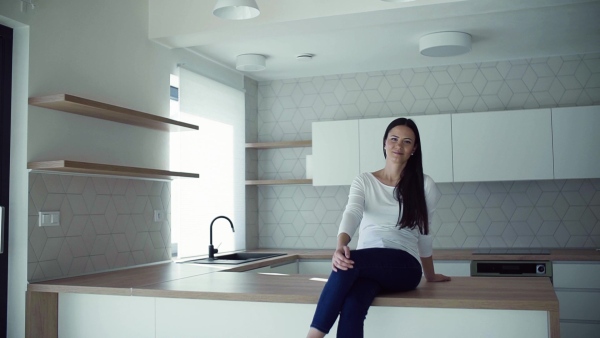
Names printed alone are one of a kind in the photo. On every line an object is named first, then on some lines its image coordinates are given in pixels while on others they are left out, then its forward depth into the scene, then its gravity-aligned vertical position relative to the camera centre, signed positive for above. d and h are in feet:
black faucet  14.39 -1.21
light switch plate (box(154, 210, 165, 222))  13.20 -0.32
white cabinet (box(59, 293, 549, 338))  7.48 -1.66
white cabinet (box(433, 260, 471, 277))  14.29 -1.66
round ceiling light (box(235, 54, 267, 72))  15.24 +3.47
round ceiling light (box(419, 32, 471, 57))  13.46 +3.43
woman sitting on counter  7.27 -0.53
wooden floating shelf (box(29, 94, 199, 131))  9.89 +1.61
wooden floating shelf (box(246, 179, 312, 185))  16.57 +0.49
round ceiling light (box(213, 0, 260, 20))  9.23 +2.98
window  14.34 +0.90
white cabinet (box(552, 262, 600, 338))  13.32 -2.25
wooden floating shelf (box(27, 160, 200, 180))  9.64 +0.55
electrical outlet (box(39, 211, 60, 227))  10.11 -0.27
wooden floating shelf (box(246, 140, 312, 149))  16.97 +1.55
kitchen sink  14.33 -1.39
